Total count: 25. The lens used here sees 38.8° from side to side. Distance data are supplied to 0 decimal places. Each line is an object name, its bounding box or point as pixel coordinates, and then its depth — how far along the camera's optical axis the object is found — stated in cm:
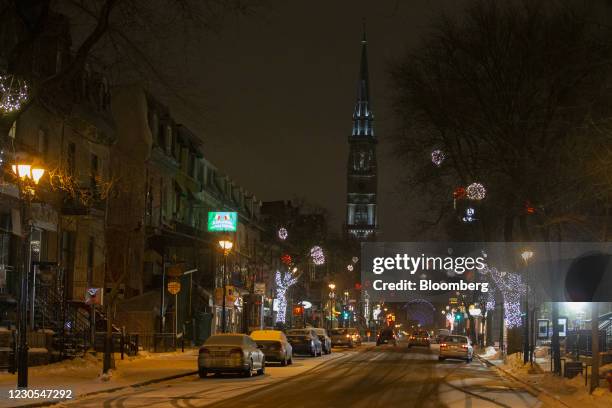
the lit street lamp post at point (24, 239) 2055
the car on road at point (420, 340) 7594
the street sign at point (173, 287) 4453
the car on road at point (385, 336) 8256
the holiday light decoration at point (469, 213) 4009
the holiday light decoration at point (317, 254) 7481
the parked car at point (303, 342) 4872
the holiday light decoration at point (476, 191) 3484
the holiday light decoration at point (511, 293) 4597
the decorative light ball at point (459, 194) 3731
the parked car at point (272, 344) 3778
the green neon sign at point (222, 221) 5997
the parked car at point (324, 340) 5400
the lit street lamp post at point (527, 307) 3496
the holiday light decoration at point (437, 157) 4031
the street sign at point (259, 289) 6078
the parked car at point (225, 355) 2989
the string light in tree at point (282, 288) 8262
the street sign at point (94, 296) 3206
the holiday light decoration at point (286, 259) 7631
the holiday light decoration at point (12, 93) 1753
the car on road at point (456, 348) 4803
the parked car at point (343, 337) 6819
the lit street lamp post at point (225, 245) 4225
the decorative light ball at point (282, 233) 8017
